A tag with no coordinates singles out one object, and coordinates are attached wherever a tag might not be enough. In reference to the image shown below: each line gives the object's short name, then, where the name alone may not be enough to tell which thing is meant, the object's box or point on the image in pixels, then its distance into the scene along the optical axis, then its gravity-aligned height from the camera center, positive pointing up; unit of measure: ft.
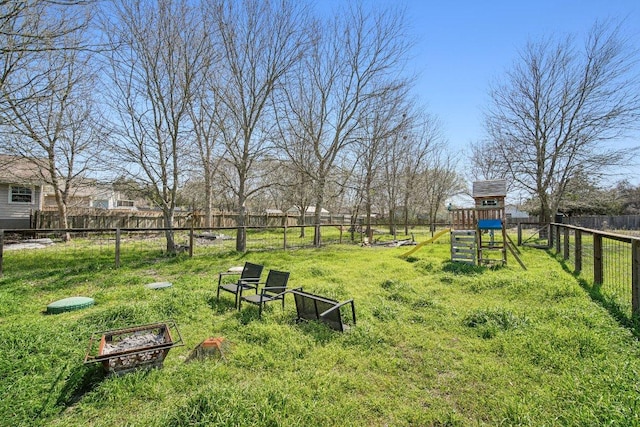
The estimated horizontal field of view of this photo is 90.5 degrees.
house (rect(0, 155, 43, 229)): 56.65 +3.05
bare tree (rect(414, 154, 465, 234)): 94.43 +9.27
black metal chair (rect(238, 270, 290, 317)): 16.31 -4.09
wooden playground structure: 31.68 -0.90
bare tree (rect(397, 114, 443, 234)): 79.59 +11.81
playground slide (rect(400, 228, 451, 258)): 36.27 -4.42
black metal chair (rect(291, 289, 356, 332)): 14.21 -4.49
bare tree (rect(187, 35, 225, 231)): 39.32 +12.73
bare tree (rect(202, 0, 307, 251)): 41.37 +16.92
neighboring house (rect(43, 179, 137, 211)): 36.56 +3.65
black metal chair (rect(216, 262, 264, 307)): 17.58 -3.76
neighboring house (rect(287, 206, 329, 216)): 144.91 +1.34
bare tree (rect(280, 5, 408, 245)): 50.42 +16.22
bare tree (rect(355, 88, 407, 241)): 53.93 +14.29
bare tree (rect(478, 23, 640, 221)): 50.93 +12.83
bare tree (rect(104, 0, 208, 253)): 35.12 +15.96
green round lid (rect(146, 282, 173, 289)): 22.17 -4.94
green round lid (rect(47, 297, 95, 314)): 17.19 -4.89
